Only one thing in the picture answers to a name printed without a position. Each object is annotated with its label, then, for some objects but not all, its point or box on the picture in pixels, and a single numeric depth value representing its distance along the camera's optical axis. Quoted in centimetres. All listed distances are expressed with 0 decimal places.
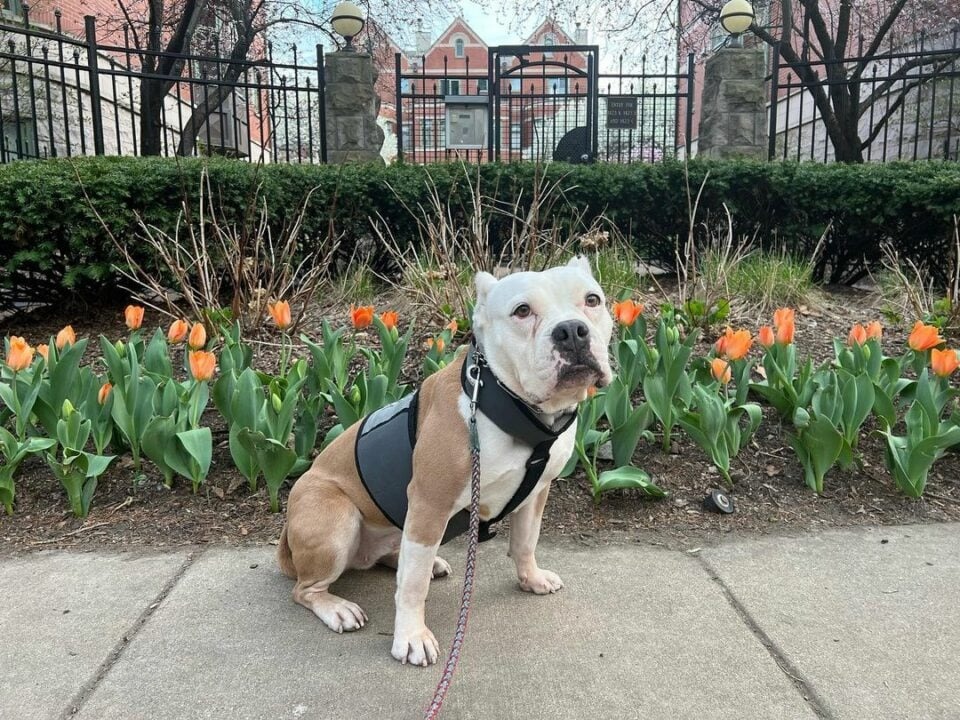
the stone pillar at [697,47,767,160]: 1091
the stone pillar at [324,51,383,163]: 1048
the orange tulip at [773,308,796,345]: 361
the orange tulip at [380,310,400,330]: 401
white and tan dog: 191
